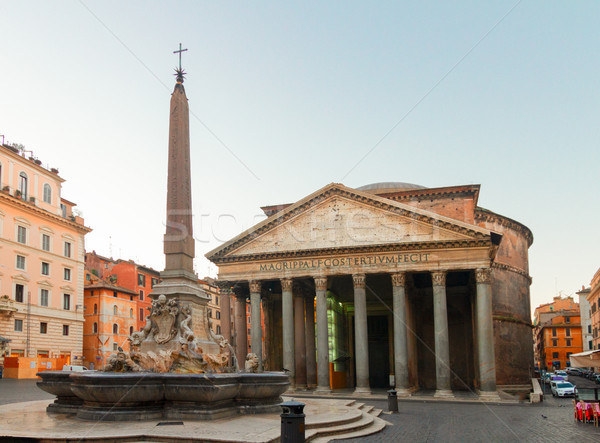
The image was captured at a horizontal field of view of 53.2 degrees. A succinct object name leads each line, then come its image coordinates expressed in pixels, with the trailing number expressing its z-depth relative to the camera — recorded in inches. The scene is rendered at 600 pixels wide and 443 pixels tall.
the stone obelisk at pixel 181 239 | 497.0
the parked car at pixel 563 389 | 1226.6
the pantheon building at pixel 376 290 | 1148.5
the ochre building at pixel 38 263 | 1385.3
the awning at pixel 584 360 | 792.8
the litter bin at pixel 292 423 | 294.0
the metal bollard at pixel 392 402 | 737.0
